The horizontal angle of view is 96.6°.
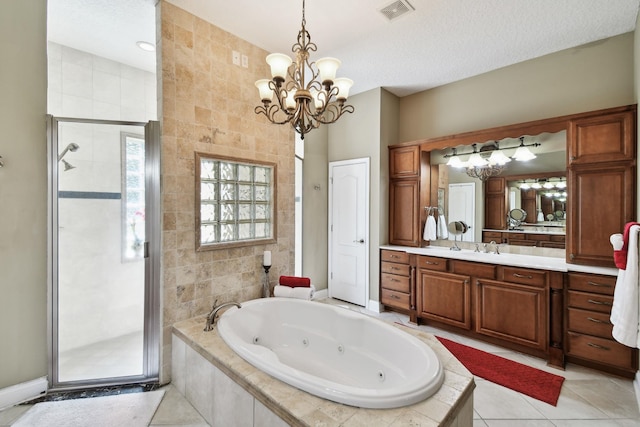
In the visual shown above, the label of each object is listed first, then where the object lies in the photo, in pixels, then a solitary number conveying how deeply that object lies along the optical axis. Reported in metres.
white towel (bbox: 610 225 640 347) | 1.84
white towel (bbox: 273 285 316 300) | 2.69
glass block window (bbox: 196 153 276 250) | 2.45
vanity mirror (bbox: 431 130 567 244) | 2.97
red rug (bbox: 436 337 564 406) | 2.16
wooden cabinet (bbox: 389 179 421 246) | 3.70
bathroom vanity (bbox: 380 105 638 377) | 2.37
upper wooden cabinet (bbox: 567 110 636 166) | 2.36
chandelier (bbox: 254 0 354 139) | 1.69
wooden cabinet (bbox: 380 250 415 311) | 3.53
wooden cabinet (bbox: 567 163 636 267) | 2.38
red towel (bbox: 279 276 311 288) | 2.76
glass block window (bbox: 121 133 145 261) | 2.34
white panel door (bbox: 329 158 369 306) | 3.94
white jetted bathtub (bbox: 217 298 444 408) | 1.35
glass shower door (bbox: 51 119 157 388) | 2.16
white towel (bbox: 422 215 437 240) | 3.68
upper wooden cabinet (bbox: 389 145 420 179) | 3.68
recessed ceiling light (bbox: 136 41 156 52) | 2.63
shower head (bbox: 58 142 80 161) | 2.18
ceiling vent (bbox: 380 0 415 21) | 2.24
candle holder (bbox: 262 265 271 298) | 2.79
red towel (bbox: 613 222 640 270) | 1.92
